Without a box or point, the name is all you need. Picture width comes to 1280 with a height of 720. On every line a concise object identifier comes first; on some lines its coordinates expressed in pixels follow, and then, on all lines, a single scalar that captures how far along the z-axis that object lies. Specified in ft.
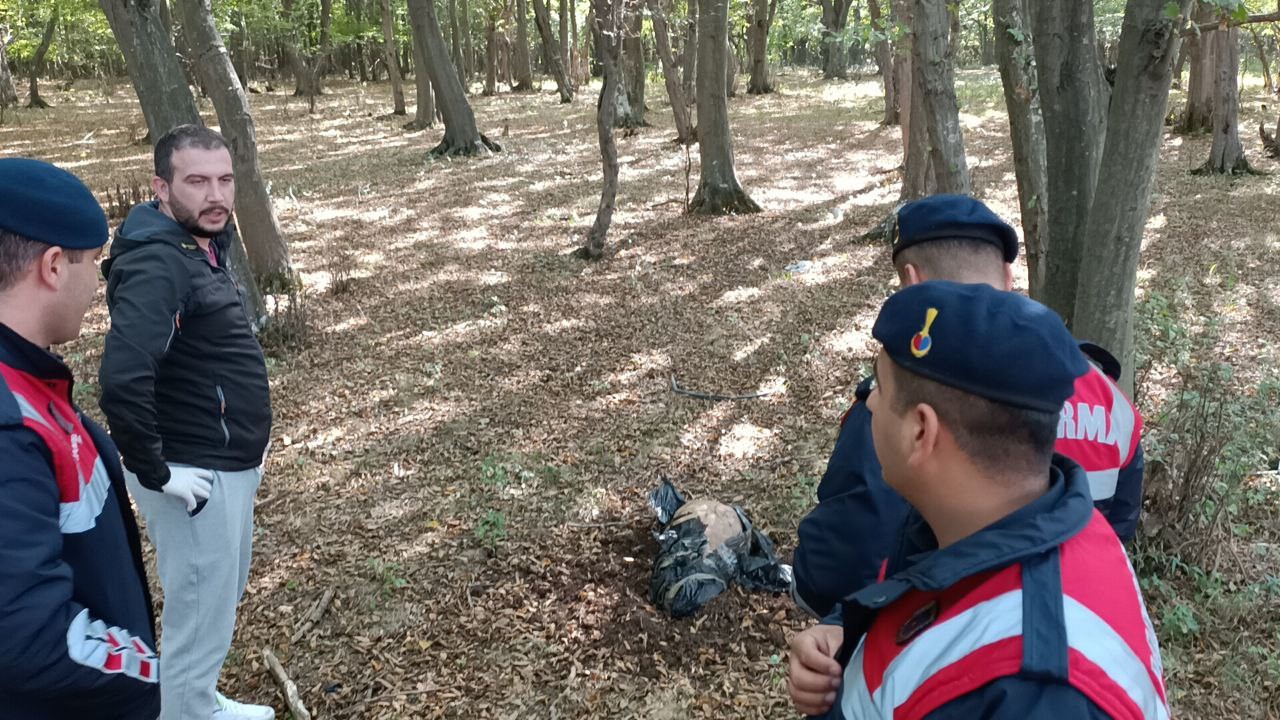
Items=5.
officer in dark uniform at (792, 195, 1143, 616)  6.60
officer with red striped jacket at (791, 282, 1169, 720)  3.48
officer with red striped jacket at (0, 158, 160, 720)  4.97
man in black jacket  8.12
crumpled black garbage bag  12.16
